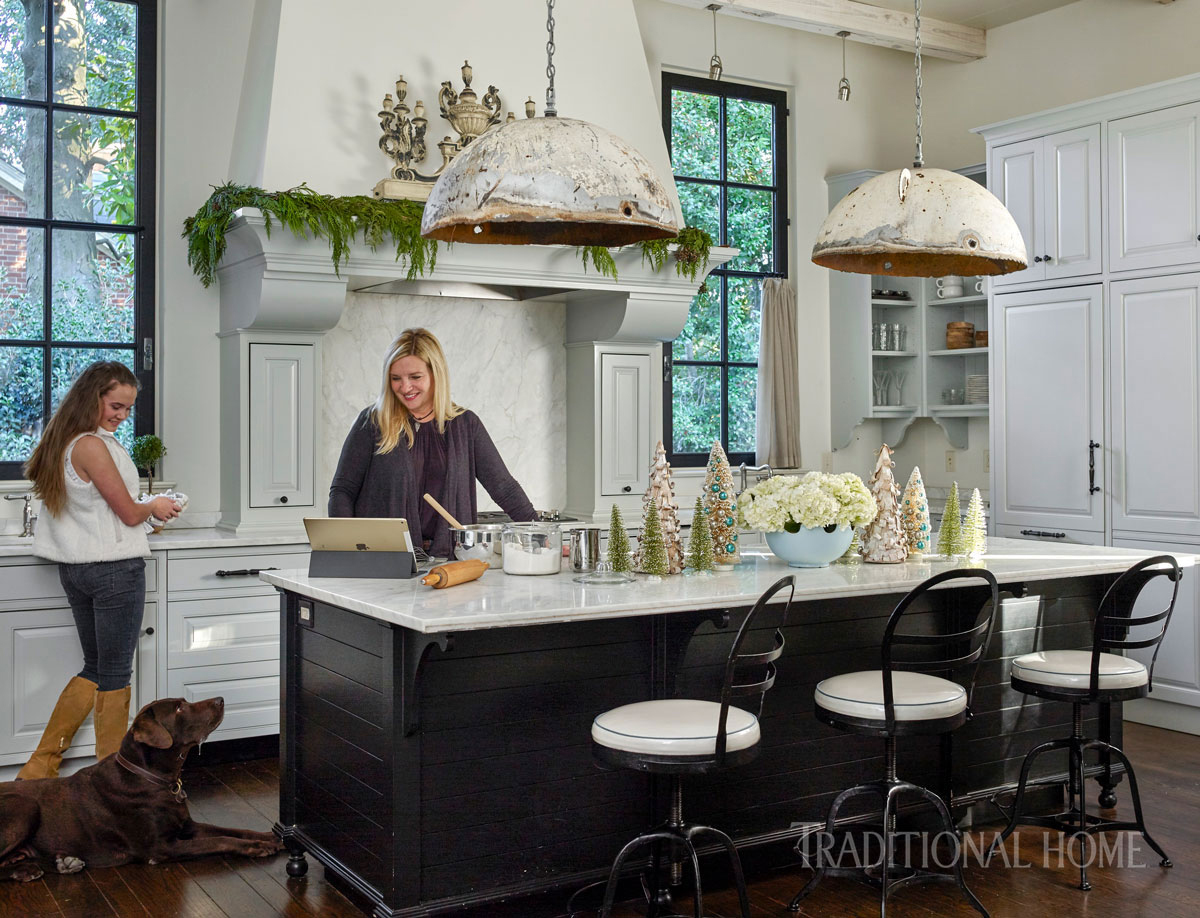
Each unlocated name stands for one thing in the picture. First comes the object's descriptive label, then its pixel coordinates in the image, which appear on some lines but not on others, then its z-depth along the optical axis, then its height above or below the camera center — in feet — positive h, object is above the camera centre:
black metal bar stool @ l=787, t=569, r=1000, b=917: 10.27 -2.11
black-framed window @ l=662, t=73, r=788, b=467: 21.62 +4.43
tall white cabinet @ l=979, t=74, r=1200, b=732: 17.06 +1.95
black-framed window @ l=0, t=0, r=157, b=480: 16.42 +3.81
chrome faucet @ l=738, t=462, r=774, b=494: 19.62 -0.02
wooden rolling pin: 10.28 -0.92
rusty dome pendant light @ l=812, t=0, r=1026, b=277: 11.18 +2.36
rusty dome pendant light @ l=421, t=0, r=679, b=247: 8.92 +2.20
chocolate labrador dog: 11.46 -3.29
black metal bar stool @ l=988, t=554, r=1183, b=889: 11.62 -2.15
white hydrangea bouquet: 11.84 -0.36
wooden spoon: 10.91 -0.45
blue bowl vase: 12.02 -0.79
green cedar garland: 15.17 +3.28
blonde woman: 12.87 +0.16
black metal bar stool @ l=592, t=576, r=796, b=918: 8.93 -2.06
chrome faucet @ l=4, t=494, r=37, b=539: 15.43 -0.61
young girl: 13.56 -0.75
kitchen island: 9.65 -2.17
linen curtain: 21.74 +1.57
